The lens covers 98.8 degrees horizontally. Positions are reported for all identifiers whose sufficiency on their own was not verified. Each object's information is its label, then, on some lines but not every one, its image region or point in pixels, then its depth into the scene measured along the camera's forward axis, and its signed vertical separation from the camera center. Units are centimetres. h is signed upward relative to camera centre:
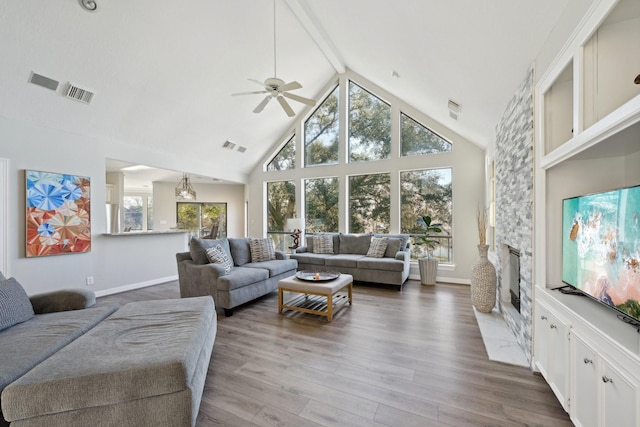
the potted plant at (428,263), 524 -94
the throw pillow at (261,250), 488 -64
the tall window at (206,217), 926 -8
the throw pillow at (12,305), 202 -70
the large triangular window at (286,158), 741 +156
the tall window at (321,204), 679 +27
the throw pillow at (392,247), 535 -64
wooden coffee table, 339 -103
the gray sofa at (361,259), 492 -87
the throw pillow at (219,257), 390 -61
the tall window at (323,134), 686 +207
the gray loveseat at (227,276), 356 -86
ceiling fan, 336 +158
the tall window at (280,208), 745 +18
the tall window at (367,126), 626 +208
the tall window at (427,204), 562 +23
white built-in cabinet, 128 +27
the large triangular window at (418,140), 572 +160
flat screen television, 134 -20
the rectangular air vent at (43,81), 335 +167
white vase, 524 -108
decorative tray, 366 -86
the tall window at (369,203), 620 +27
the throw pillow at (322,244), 606 -66
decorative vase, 354 -93
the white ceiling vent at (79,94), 366 +166
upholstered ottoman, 135 -88
